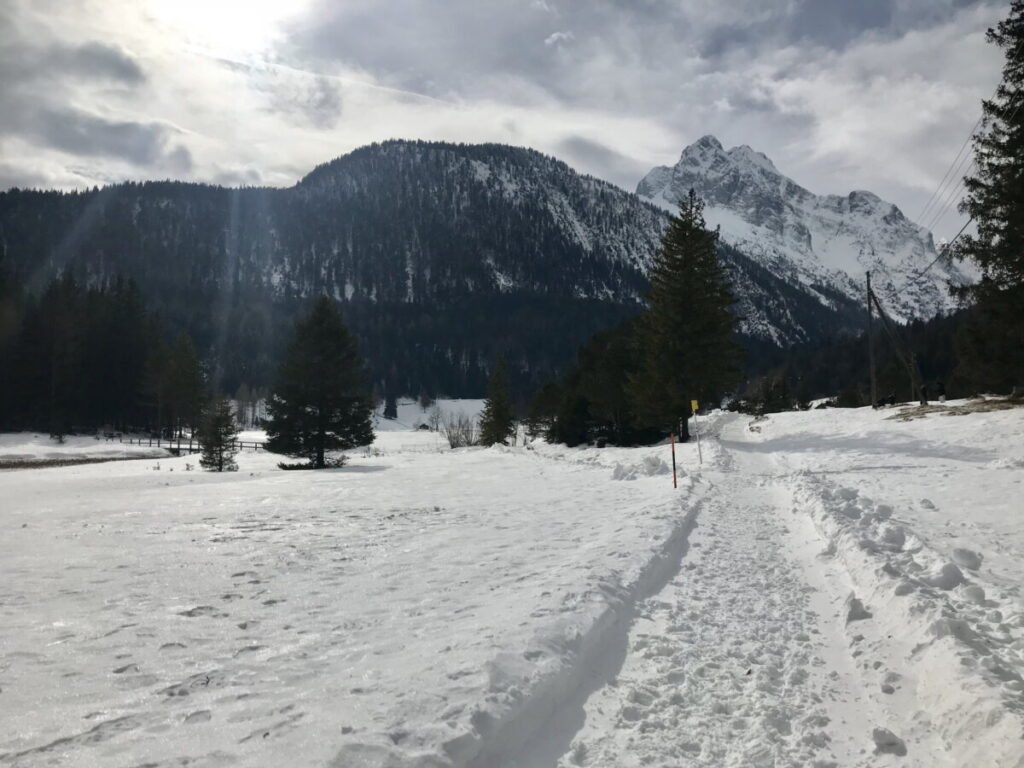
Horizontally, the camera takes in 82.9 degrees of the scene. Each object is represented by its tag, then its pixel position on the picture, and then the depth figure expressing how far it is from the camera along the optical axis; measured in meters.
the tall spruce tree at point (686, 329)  31.08
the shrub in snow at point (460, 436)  66.25
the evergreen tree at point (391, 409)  151.38
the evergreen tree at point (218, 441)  31.20
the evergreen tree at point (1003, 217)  17.91
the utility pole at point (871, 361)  35.06
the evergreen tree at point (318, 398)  30.20
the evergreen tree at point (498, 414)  60.31
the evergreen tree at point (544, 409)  57.18
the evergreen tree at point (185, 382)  60.71
